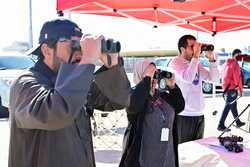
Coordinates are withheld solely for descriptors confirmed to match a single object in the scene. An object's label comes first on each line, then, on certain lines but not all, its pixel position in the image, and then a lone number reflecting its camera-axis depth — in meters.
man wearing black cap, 1.48
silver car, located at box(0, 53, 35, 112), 9.45
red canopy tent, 4.07
